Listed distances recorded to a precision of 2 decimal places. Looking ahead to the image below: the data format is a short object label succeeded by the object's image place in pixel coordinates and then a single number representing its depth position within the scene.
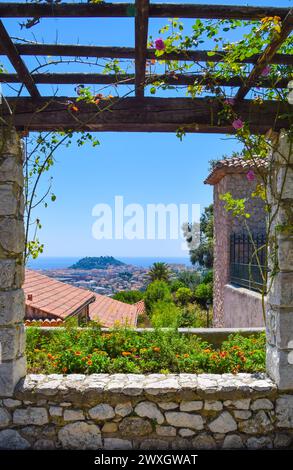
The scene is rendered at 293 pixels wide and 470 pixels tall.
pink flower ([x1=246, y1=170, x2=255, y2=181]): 3.83
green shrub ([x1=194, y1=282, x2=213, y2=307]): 18.06
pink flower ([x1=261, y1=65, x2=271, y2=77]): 3.15
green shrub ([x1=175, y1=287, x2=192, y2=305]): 19.09
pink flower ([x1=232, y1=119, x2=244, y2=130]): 3.46
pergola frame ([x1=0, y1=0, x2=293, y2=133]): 3.10
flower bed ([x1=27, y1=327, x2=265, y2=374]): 4.05
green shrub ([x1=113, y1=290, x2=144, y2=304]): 23.89
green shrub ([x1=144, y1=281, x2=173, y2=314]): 19.57
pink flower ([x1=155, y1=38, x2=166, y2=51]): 2.97
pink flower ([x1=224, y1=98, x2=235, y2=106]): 3.49
